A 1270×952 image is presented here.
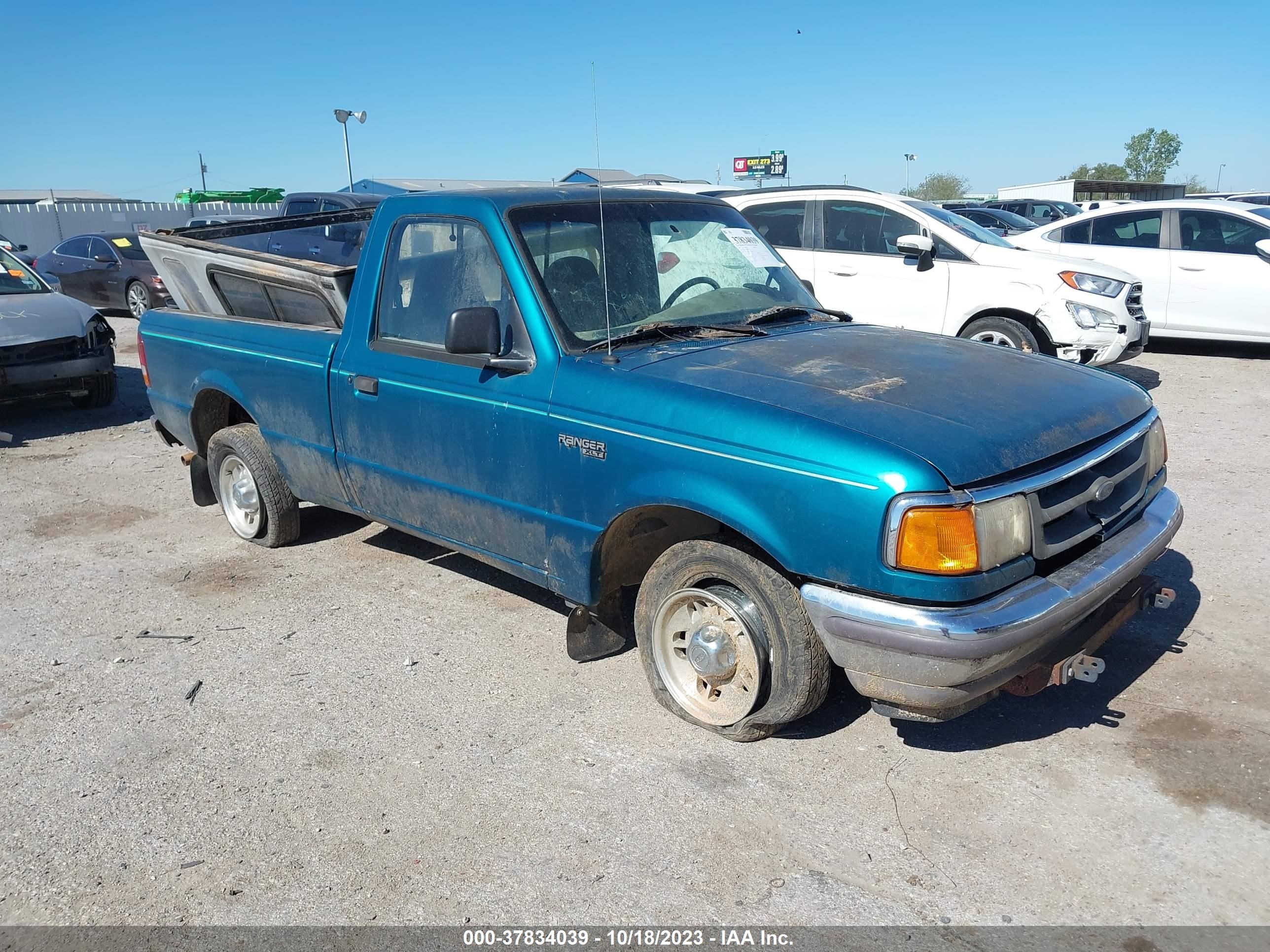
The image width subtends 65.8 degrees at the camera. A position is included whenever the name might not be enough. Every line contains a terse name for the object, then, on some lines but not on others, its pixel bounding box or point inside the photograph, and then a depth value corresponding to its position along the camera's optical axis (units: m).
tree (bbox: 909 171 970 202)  79.44
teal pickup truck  2.92
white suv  8.49
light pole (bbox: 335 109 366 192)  25.50
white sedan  10.18
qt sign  52.91
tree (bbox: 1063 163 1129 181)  85.75
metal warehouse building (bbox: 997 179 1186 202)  35.38
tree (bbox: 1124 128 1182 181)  90.19
